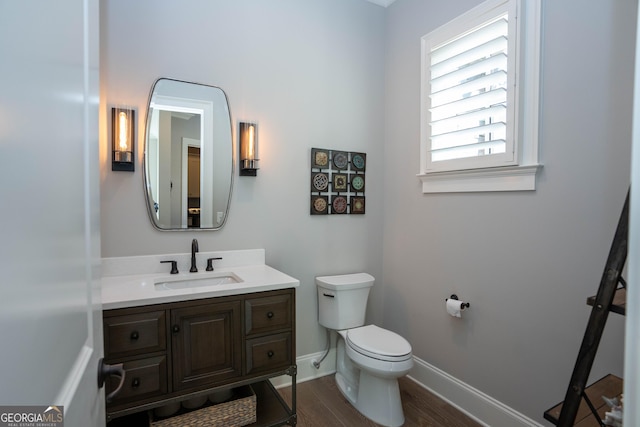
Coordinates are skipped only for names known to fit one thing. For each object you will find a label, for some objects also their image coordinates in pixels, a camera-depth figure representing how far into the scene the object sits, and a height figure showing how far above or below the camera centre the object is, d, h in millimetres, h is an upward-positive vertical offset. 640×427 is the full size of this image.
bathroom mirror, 1972 +291
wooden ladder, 983 -356
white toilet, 1933 -922
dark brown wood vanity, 1468 -721
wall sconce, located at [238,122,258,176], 2184 +367
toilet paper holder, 2072 -649
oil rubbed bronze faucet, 2020 -342
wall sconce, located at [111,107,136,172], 1826 +357
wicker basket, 1664 -1145
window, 1775 +645
